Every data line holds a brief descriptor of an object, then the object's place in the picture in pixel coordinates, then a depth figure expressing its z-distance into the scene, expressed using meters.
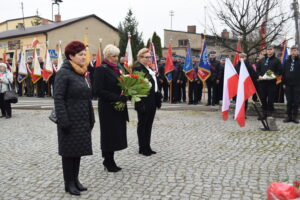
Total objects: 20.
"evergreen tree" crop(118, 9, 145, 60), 39.00
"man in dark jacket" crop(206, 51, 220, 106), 14.21
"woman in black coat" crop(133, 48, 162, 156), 6.19
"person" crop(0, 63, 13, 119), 10.94
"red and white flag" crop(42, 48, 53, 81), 18.66
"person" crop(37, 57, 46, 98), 19.78
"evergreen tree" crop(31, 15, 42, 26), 56.17
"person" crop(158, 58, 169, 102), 16.39
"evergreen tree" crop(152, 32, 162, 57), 38.50
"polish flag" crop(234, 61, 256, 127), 7.67
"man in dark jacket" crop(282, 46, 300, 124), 9.78
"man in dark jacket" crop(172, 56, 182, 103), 15.87
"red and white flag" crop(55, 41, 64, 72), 18.25
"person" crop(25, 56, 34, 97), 21.06
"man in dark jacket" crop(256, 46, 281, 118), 10.39
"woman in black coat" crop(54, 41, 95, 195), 4.12
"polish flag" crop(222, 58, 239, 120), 7.90
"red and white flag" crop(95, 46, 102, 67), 16.87
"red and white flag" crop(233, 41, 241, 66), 13.82
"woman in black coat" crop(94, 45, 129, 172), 5.07
